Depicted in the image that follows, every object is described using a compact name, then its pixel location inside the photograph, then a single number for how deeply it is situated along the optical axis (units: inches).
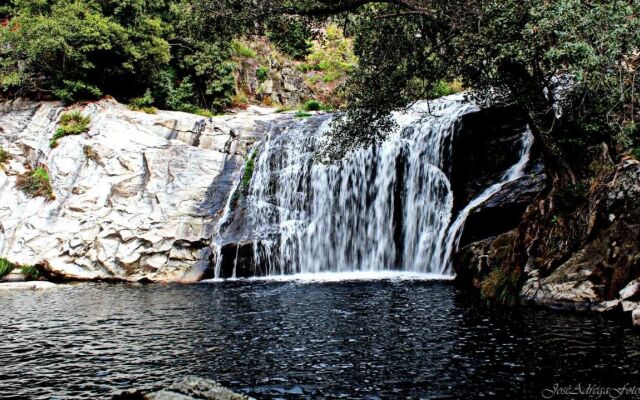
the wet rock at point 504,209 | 592.1
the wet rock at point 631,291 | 367.2
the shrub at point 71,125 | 949.8
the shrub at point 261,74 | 1375.5
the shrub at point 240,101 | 1278.3
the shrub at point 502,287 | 441.4
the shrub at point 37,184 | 890.1
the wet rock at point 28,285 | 721.9
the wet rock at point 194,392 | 227.3
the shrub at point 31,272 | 797.2
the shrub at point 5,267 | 797.9
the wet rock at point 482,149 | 679.1
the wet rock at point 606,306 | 374.6
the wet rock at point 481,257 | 501.7
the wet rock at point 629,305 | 356.8
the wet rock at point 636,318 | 338.0
